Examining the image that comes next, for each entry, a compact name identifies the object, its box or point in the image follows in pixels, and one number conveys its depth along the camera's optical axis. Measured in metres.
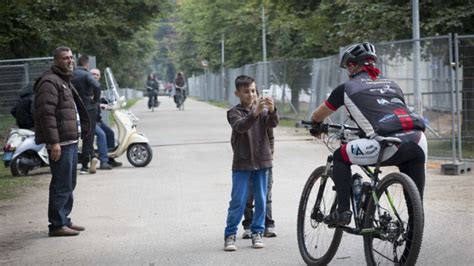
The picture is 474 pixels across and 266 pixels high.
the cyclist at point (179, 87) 40.22
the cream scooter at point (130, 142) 14.78
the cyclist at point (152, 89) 40.22
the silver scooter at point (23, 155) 13.79
